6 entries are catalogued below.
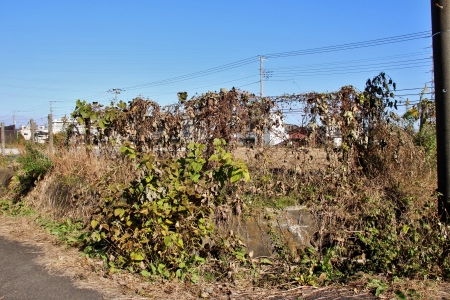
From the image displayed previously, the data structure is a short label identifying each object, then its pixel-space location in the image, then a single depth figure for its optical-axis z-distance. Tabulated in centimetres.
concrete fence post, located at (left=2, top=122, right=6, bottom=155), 1463
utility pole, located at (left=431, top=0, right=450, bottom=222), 498
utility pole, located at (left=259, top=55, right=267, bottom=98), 4673
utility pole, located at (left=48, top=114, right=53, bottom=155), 1022
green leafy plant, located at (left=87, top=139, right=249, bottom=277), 491
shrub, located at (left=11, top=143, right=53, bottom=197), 922
